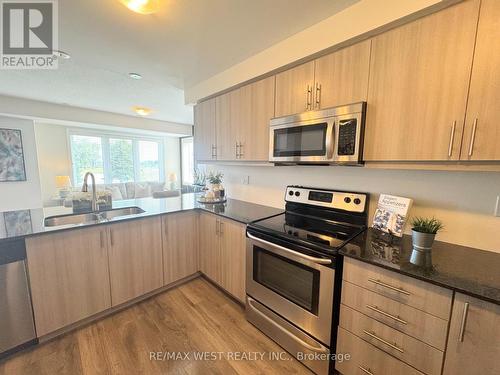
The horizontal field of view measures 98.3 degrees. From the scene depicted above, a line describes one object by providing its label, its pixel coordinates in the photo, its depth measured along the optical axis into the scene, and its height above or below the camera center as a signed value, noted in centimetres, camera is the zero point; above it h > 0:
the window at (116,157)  583 +12
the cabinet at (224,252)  197 -88
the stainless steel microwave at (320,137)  137 +20
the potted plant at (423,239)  117 -39
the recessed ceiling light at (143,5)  126 +93
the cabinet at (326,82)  136 +59
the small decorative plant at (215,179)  270 -21
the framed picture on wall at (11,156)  402 +7
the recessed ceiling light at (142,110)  384 +93
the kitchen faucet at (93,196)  213 -35
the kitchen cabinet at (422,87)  104 +42
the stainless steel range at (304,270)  132 -72
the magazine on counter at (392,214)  140 -32
